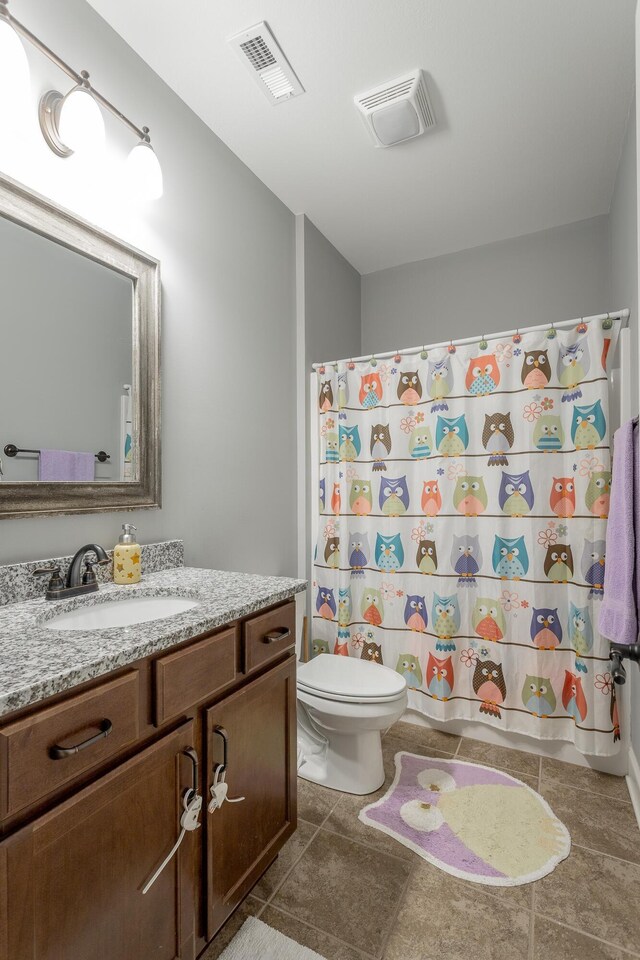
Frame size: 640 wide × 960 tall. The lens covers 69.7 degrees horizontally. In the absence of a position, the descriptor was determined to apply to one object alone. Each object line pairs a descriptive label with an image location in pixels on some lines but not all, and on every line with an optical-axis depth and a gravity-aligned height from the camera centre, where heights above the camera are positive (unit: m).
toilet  1.64 -0.87
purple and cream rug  1.40 -1.17
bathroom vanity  0.69 -0.55
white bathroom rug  1.12 -1.16
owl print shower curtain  1.86 -0.21
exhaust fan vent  1.68 +1.42
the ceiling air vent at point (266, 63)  1.50 +1.45
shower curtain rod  1.80 +0.64
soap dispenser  1.35 -0.24
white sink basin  1.16 -0.35
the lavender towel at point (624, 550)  1.38 -0.22
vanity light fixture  1.20 +0.99
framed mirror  1.18 +0.34
